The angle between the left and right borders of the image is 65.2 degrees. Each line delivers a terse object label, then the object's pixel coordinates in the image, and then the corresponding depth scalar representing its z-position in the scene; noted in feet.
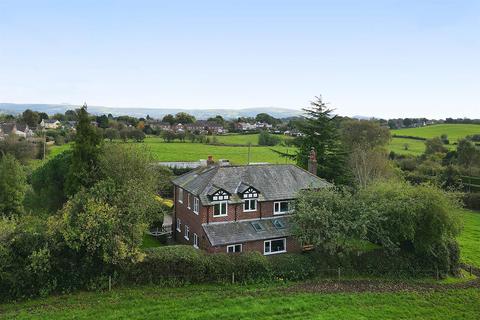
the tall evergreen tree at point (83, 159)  113.60
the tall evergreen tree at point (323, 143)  169.17
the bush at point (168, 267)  81.46
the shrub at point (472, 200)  194.35
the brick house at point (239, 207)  98.32
